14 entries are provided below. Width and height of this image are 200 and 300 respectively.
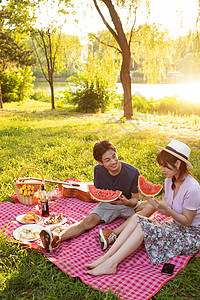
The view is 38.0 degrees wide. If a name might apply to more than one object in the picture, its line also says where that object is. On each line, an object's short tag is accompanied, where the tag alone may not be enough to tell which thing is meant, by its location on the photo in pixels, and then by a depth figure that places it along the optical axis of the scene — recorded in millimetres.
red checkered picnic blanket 3019
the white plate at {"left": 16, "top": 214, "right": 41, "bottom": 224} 4450
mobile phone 3220
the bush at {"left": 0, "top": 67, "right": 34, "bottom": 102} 25234
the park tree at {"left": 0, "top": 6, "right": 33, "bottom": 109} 17875
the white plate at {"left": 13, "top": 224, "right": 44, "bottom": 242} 3897
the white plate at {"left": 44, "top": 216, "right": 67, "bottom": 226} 4395
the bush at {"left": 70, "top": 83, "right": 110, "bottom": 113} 16891
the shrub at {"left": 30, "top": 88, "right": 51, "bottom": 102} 29203
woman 3281
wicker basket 5117
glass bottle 4572
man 3972
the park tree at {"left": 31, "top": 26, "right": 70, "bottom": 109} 17953
